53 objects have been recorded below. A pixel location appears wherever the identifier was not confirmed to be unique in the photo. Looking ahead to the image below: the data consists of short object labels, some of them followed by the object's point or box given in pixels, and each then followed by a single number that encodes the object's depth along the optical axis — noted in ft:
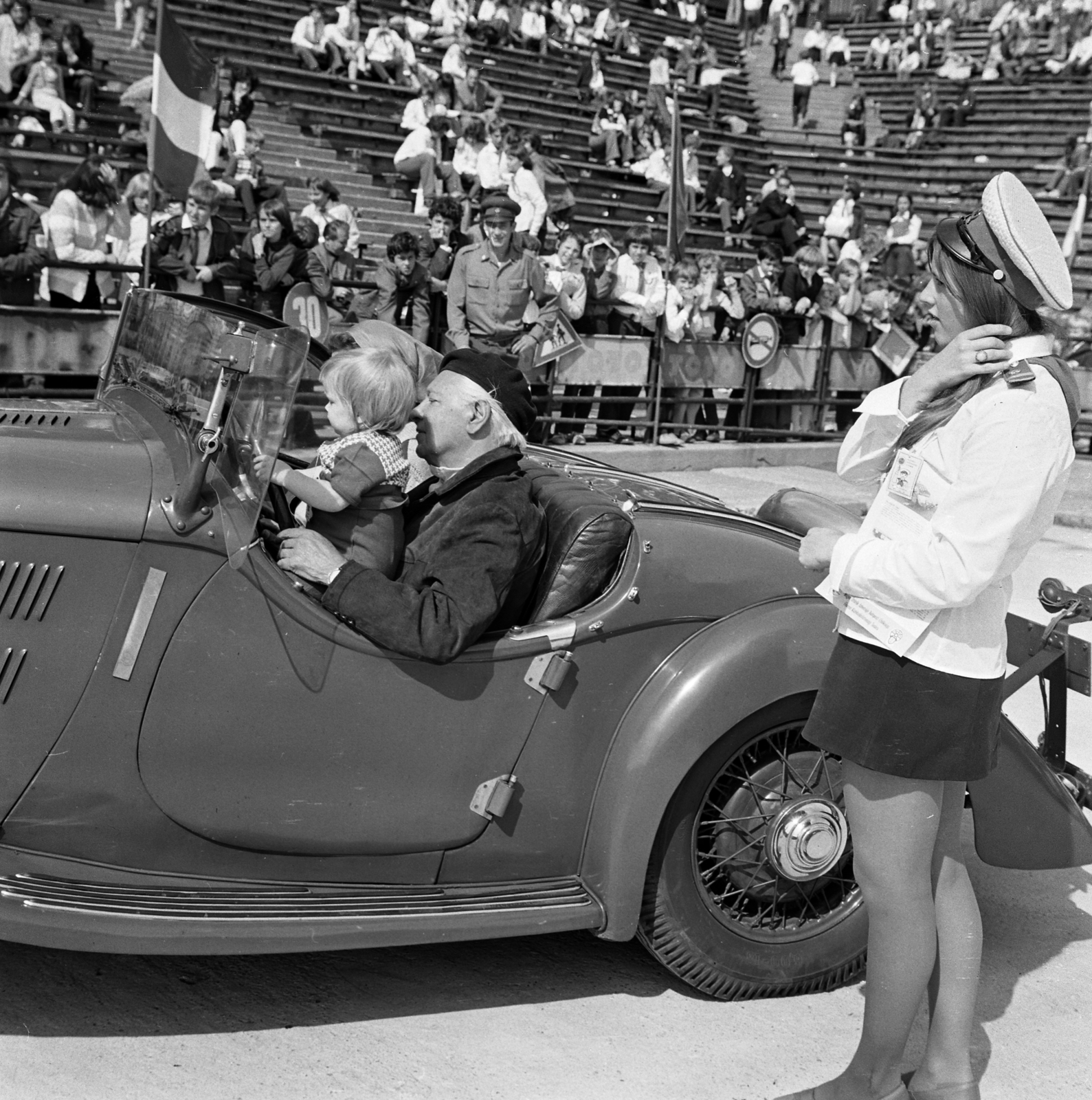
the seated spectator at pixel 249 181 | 41.06
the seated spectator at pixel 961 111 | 94.63
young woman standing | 7.07
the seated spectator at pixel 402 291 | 32.30
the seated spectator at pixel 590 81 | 74.33
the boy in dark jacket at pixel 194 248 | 29.71
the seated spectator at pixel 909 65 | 102.17
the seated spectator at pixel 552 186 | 50.34
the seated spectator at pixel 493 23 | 71.61
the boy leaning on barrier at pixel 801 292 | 41.65
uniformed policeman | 30.63
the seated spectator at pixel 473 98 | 57.26
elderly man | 8.82
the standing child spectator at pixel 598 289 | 36.55
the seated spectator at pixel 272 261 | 30.68
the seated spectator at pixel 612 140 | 67.92
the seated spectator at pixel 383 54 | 59.67
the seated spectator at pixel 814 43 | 104.83
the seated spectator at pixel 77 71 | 47.47
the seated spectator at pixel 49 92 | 44.57
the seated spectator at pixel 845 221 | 65.41
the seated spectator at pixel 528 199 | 46.55
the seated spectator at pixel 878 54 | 104.68
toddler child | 9.32
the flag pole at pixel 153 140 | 25.11
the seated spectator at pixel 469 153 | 49.08
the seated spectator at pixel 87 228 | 29.37
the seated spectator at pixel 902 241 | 58.39
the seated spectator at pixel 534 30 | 74.18
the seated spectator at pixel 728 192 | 66.28
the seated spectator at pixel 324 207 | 38.46
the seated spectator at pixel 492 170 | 47.67
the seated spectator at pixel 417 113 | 52.37
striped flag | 26.53
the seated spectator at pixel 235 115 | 41.75
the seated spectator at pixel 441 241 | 34.30
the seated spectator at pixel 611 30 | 81.76
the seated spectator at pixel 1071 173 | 77.82
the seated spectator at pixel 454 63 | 60.70
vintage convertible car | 8.37
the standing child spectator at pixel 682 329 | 37.22
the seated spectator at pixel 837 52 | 104.63
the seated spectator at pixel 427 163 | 49.24
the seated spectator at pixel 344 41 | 59.67
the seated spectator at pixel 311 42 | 58.65
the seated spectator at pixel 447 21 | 66.18
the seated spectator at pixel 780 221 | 59.36
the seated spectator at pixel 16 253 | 27.43
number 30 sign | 30.12
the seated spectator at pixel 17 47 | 44.32
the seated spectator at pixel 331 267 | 31.65
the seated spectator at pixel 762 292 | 40.47
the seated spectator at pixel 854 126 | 93.04
